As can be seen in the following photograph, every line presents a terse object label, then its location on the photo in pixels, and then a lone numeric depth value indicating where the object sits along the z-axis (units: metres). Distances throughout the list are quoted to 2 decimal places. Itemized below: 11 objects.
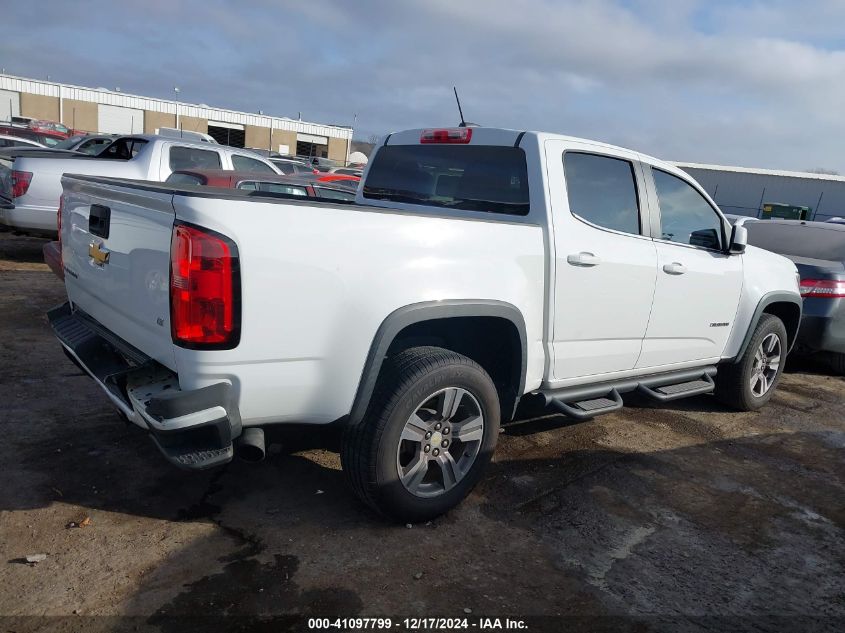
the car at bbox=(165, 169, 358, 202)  7.97
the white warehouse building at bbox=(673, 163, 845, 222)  42.62
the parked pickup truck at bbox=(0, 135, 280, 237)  8.30
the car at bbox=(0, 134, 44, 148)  16.41
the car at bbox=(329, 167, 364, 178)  17.22
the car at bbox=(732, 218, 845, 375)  6.34
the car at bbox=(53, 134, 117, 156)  13.29
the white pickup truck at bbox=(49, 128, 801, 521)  2.52
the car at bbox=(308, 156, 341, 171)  26.39
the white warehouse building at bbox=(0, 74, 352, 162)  50.28
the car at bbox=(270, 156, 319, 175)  14.06
